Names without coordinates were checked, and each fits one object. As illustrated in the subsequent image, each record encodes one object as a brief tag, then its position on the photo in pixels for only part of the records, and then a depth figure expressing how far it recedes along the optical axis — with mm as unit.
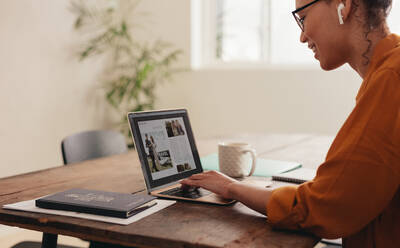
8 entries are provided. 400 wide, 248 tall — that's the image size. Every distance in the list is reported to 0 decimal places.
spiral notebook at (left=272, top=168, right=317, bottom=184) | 1447
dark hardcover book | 1044
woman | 903
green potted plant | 4066
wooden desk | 919
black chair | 2018
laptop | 1277
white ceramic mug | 1514
